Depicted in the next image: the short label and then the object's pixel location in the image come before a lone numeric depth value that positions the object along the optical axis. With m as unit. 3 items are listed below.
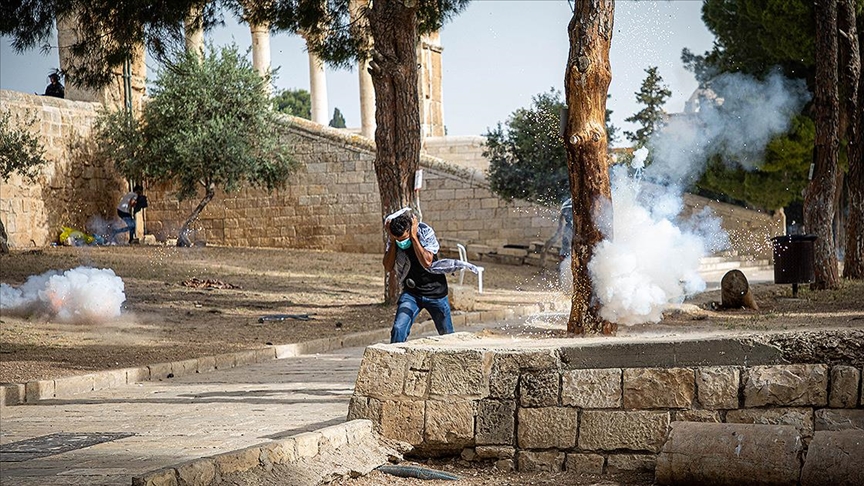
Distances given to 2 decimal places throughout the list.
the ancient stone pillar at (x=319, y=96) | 39.55
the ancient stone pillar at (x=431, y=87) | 38.38
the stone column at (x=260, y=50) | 36.53
